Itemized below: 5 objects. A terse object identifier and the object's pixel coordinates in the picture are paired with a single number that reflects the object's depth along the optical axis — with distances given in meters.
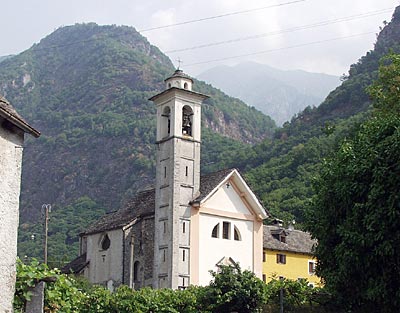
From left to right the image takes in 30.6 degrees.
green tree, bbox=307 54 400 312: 22.98
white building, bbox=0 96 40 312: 15.77
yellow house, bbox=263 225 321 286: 57.35
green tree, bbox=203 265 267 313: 33.41
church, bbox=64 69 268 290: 48.53
